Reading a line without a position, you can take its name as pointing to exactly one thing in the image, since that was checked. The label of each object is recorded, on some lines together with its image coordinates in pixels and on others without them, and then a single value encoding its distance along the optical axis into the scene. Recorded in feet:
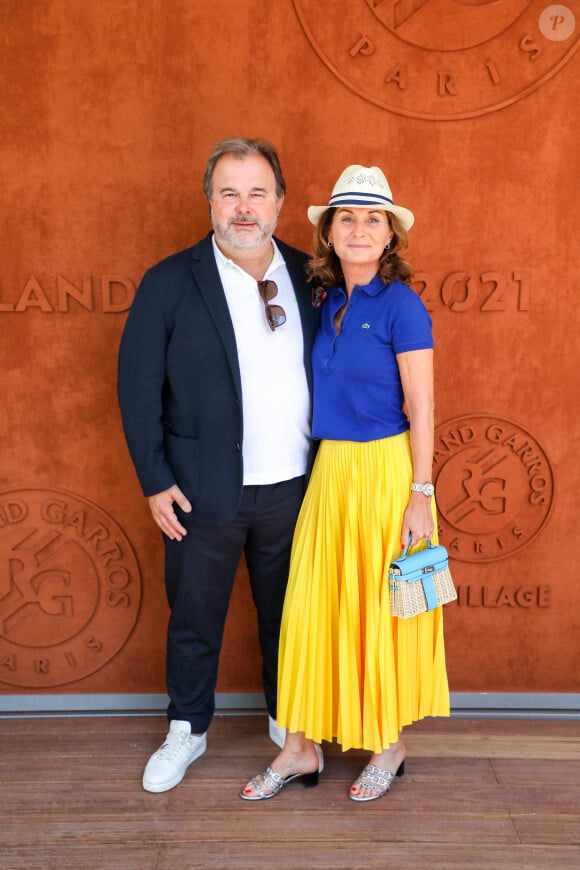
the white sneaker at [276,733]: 8.54
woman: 7.23
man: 7.51
